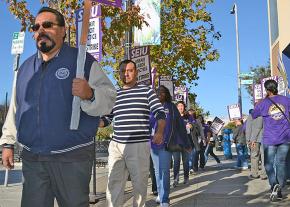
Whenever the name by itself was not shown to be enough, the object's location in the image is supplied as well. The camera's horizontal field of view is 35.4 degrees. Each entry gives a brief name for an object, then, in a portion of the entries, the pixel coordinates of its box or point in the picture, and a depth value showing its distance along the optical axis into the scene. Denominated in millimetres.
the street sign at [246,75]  27469
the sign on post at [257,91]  14192
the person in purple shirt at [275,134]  7348
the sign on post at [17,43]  9445
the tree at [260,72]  45938
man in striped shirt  5520
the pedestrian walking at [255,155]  10688
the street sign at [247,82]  28547
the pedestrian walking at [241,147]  13648
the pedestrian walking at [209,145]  16111
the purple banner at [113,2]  5732
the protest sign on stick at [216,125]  19350
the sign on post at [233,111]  18547
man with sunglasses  3246
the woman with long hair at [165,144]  6629
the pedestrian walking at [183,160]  8855
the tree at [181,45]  18375
